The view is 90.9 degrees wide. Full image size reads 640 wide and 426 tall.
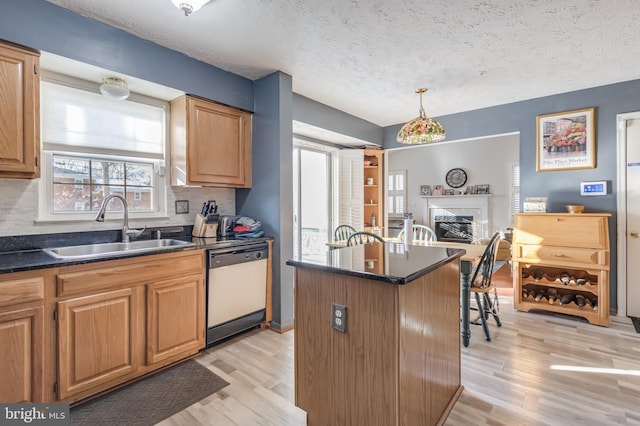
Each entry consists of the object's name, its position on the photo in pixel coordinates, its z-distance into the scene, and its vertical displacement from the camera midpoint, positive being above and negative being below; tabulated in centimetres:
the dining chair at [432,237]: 398 -33
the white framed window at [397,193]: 902 +54
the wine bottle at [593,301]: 319 -93
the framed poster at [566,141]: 339 +79
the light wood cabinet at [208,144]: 275 +63
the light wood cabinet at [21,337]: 157 -65
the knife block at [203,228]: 296 -16
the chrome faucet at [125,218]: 229 -5
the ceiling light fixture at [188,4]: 184 +122
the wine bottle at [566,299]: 325 -92
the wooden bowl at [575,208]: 326 +3
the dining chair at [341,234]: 419 -30
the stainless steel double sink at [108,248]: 204 -27
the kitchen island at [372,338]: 129 -58
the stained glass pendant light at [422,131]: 294 +76
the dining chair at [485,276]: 271 -57
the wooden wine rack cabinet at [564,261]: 305 -51
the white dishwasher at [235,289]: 255 -67
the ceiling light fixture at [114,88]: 236 +93
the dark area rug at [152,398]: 176 -115
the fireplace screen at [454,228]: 797 -44
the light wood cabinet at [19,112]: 183 +60
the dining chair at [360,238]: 341 -31
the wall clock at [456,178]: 811 +88
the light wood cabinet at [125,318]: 180 -69
